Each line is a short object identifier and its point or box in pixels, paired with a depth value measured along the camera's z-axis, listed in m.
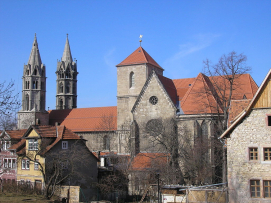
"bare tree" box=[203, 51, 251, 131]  33.62
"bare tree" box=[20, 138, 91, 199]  34.91
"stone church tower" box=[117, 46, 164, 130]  51.59
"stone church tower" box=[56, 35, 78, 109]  76.31
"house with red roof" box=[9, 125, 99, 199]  35.66
